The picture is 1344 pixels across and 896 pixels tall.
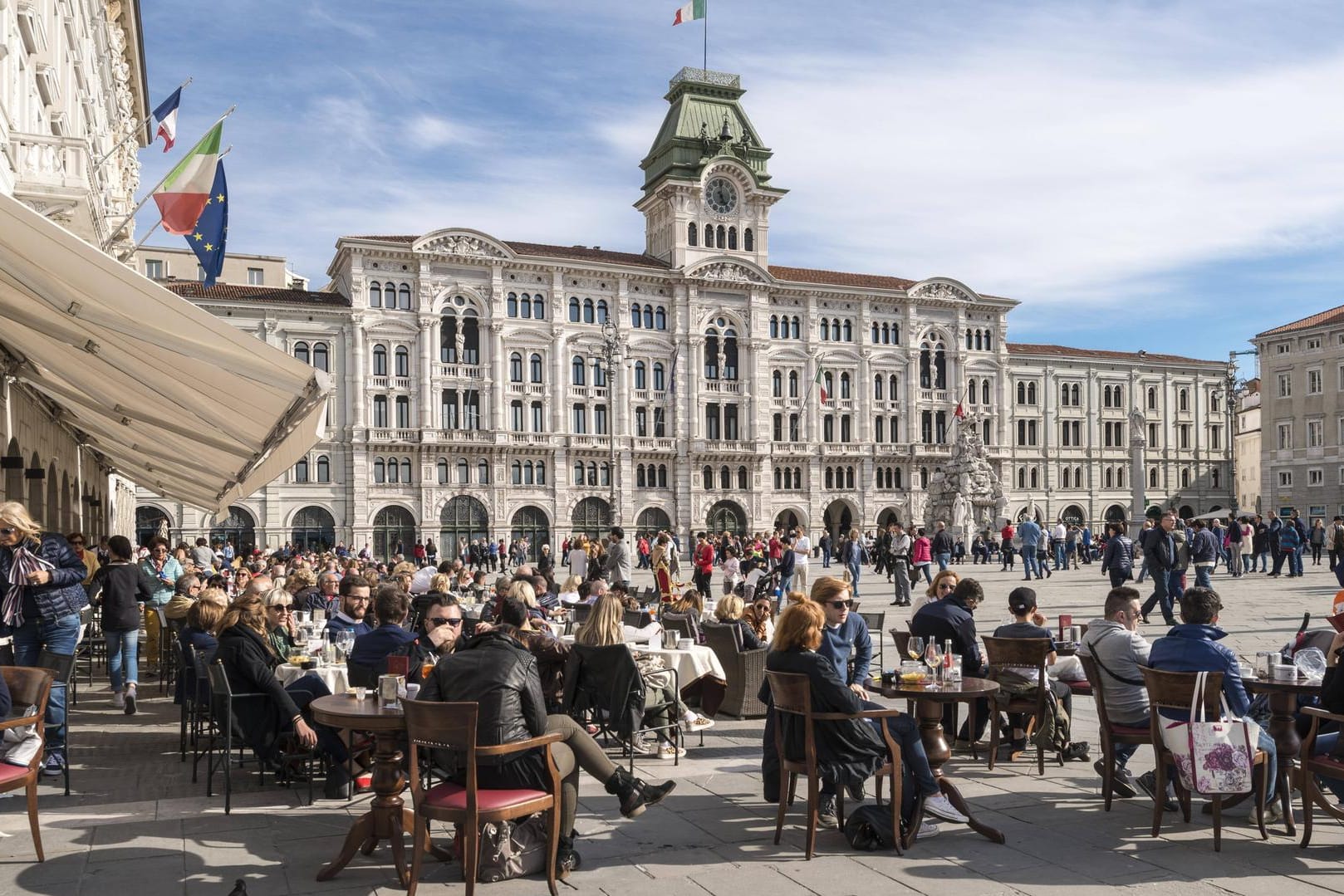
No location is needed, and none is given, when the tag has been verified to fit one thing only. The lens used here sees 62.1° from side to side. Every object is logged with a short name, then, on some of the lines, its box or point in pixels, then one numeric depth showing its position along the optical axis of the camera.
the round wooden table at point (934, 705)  6.31
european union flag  14.74
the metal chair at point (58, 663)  7.72
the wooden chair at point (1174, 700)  5.73
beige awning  6.83
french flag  19.19
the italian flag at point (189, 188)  13.84
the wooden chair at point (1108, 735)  6.35
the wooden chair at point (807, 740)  5.63
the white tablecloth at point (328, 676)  7.72
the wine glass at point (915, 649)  7.04
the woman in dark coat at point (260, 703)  6.82
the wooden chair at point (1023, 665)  7.42
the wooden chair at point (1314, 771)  5.48
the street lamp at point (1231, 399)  62.47
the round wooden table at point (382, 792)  5.26
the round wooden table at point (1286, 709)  6.31
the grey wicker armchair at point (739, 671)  9.62
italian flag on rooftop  46.66
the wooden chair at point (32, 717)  5.42
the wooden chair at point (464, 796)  4.87
